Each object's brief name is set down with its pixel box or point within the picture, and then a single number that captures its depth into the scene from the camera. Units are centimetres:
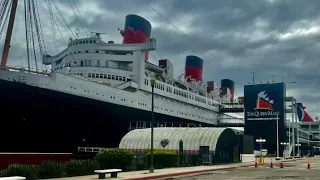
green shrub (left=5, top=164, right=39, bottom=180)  2009
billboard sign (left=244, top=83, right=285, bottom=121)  11369
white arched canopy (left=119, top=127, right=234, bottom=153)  4312
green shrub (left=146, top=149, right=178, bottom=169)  3405
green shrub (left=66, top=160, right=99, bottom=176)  2397
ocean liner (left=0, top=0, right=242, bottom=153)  4309
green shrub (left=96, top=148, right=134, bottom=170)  2742
